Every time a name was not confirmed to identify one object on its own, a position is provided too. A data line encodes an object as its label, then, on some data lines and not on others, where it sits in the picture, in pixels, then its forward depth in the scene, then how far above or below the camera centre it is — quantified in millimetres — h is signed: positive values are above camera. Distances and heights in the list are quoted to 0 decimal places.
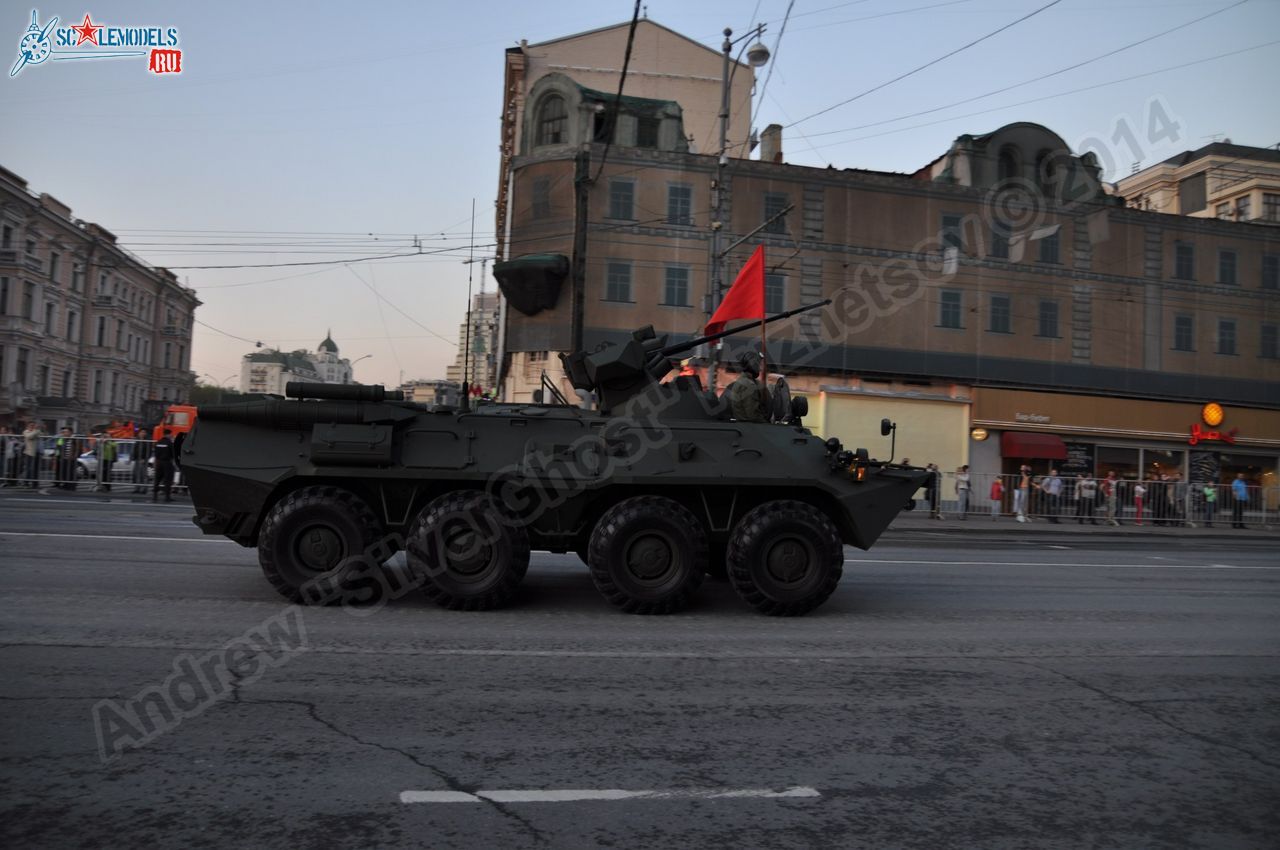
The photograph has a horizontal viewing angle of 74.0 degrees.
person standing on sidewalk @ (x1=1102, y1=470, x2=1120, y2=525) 22344 +168
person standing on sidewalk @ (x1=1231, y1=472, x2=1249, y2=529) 23406 +170
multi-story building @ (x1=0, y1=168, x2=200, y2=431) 43969 +8436
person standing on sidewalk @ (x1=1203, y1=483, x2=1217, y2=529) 23219 +162
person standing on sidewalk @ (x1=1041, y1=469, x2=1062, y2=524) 22578 +92
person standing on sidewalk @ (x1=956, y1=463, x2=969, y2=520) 22625 +42
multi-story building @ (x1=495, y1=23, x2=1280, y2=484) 30266 +7724
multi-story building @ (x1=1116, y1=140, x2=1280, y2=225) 37031 +14329
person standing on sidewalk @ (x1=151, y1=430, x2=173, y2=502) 18281 -173
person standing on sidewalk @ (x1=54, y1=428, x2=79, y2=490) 19734 -128
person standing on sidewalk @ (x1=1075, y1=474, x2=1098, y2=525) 22531 +131
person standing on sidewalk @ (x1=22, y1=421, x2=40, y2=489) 19609 -86
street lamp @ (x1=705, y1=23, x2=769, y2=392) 18156 +6728
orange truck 30002 +1582
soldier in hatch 7547 +763
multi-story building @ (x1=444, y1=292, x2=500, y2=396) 51844 +13847
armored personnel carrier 6805 -158
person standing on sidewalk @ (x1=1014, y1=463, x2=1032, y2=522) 22547 +87
